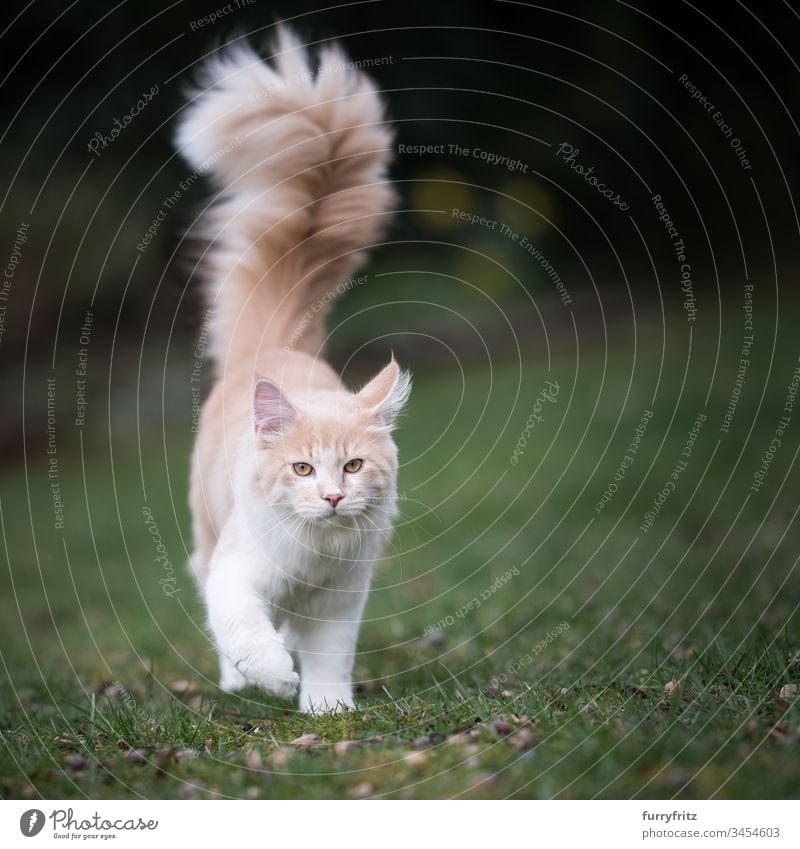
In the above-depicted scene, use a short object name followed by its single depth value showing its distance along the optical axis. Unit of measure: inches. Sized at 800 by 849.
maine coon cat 198.1
